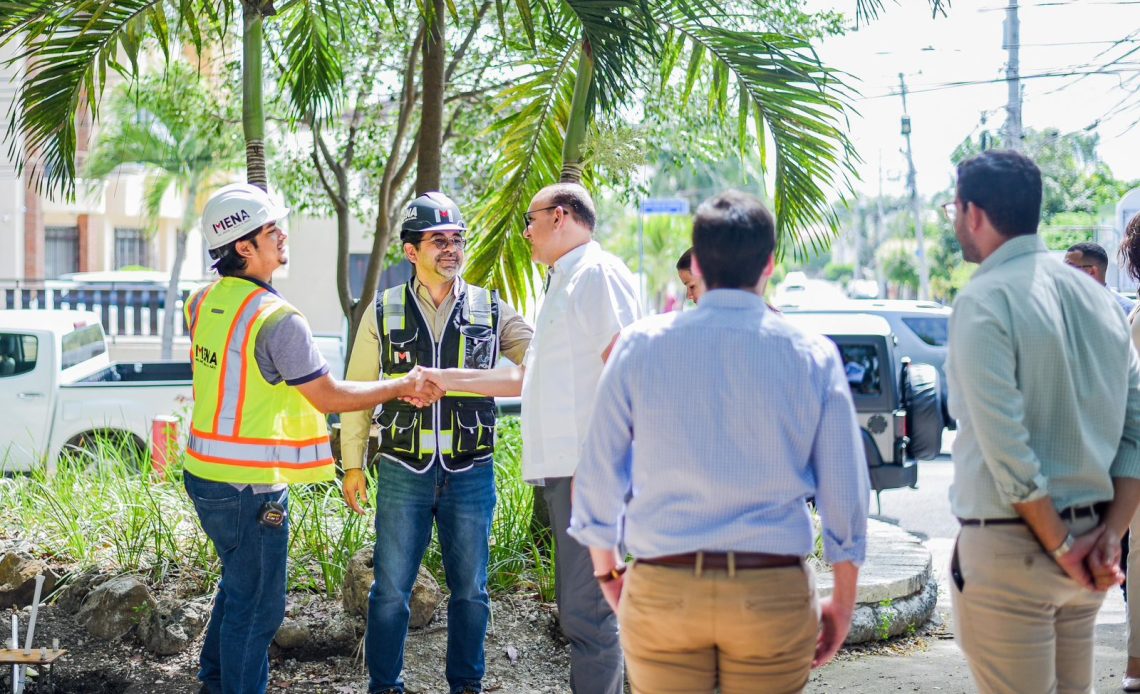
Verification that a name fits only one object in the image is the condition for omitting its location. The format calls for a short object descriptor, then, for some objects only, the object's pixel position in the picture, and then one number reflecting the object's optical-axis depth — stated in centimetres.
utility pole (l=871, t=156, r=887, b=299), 6494
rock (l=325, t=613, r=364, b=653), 530
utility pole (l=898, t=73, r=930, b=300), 4356
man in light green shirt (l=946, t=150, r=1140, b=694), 293
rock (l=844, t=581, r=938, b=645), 597
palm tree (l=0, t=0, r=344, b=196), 620
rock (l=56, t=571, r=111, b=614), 586
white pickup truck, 1163
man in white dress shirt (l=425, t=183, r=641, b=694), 406
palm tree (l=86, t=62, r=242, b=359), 1859
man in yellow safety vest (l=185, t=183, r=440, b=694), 410
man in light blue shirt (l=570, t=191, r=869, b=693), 267
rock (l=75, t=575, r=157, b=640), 548
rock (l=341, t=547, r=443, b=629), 533
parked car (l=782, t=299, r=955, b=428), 1748
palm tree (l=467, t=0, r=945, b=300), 610
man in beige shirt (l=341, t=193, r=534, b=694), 459
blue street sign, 1945
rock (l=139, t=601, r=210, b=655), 531
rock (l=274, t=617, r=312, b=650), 525
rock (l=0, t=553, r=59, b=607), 602
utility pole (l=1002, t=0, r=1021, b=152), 2112
